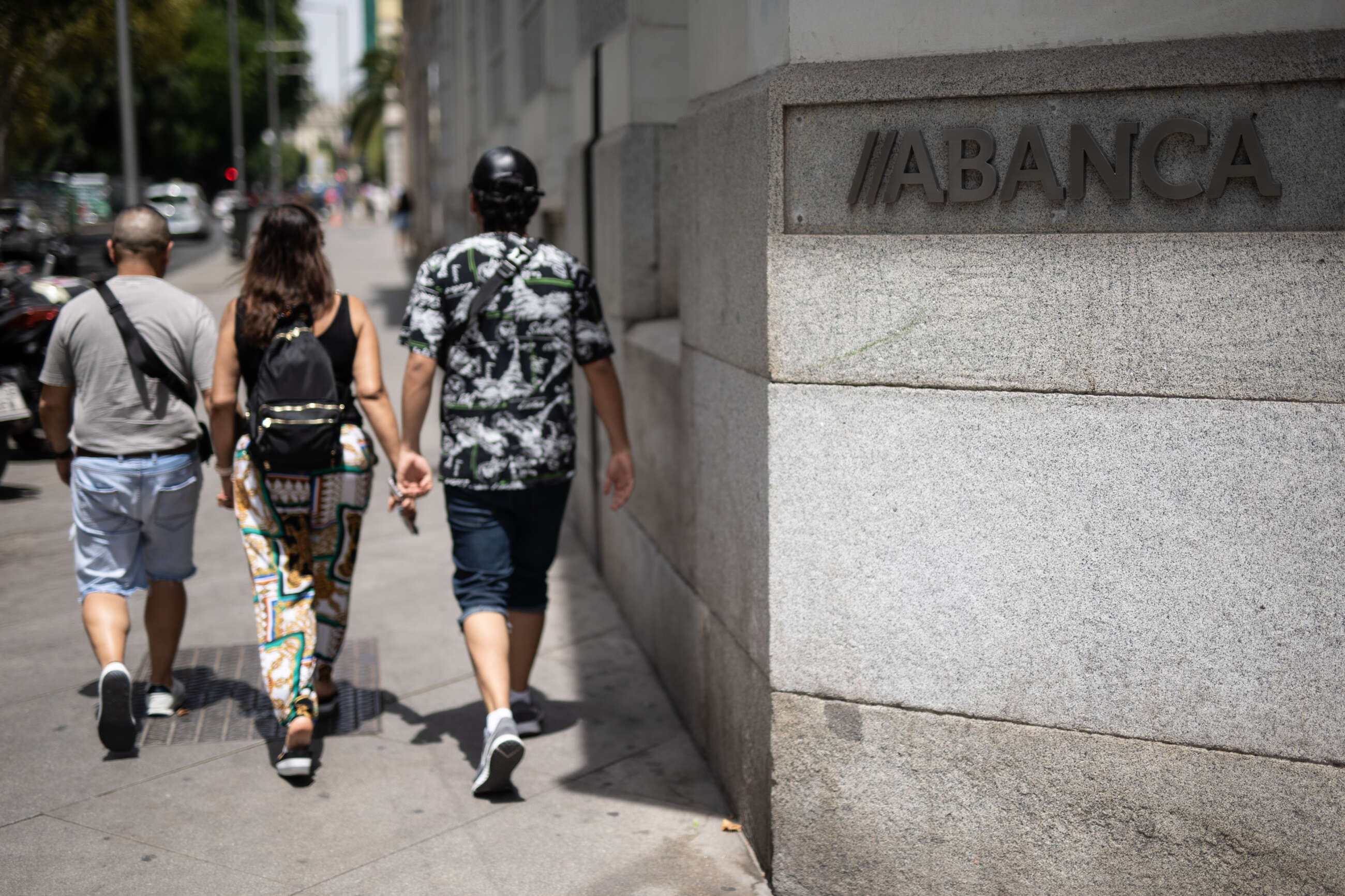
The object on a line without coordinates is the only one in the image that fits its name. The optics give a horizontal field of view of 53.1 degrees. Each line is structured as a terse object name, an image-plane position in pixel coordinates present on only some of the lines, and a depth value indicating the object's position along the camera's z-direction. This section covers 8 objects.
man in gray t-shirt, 4.71
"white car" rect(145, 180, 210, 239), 41.62
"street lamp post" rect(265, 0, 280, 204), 49.09
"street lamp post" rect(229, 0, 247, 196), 38.66
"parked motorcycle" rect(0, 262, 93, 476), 10.36
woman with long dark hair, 4.44
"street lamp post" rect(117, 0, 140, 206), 17.08
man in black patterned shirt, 4.37
